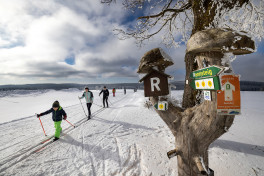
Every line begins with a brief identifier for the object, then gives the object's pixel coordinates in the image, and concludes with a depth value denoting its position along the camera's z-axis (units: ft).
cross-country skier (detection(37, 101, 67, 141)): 13.53
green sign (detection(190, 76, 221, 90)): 3.91
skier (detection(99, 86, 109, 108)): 33.03
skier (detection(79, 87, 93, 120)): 22.52
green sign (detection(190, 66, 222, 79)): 3.84
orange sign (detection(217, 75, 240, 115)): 4.06
